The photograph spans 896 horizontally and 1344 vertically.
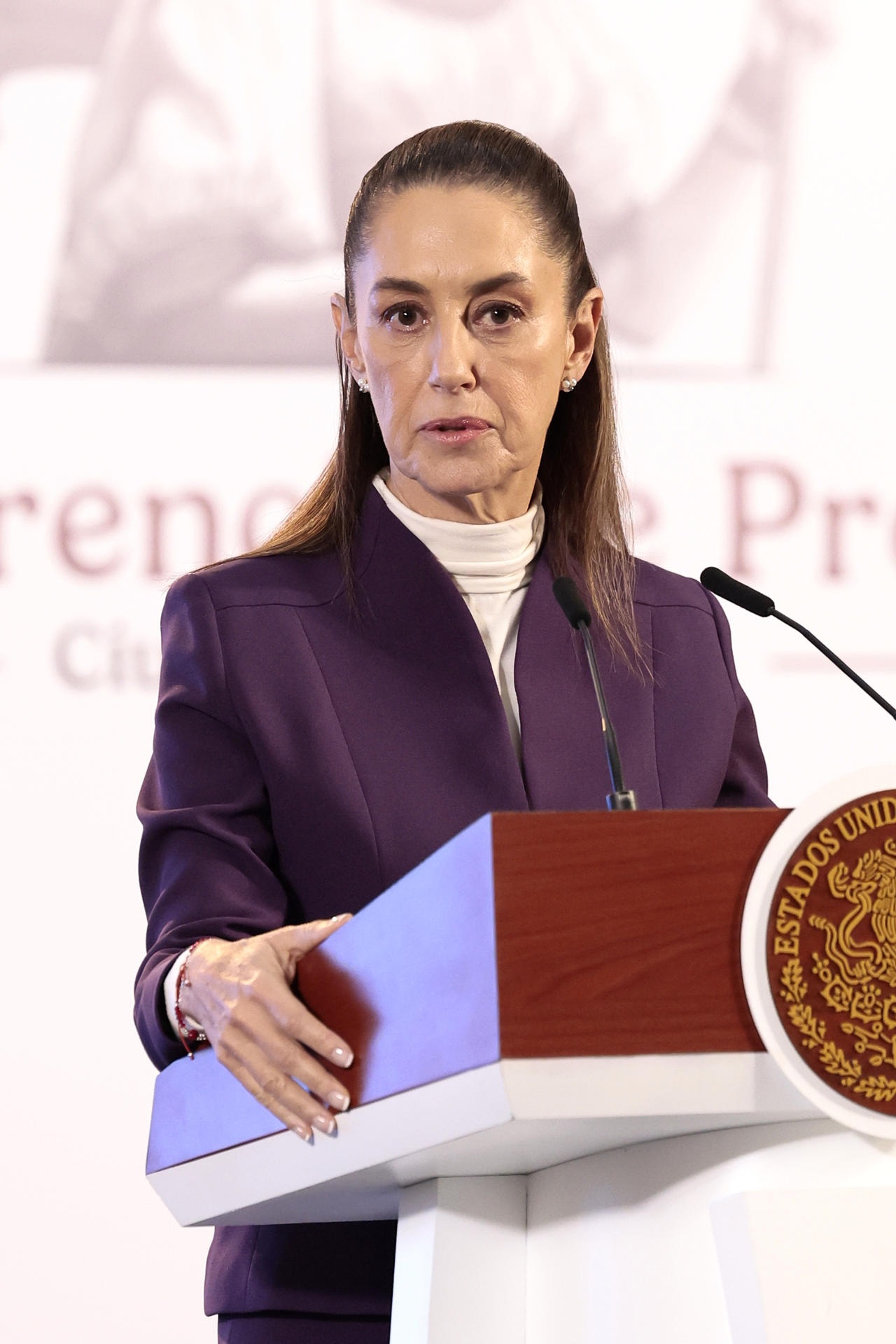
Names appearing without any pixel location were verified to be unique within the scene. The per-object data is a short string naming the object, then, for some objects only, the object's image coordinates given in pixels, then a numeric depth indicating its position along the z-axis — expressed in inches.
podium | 218.4
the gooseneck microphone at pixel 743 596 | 231.9
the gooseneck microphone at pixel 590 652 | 224.7
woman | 233.8
